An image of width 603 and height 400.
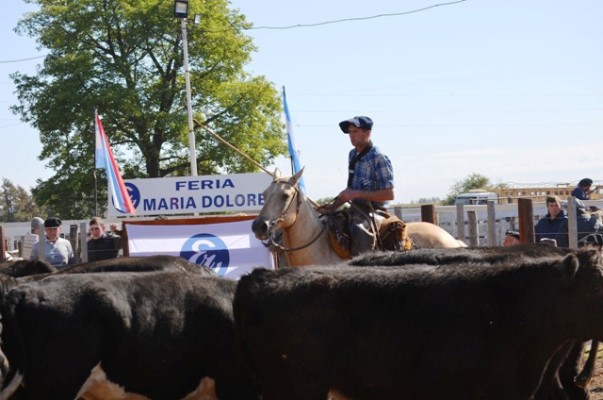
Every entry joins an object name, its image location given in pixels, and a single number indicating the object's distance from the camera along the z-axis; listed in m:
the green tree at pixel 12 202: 80.70
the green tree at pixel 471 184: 75.25
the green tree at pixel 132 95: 40.84
